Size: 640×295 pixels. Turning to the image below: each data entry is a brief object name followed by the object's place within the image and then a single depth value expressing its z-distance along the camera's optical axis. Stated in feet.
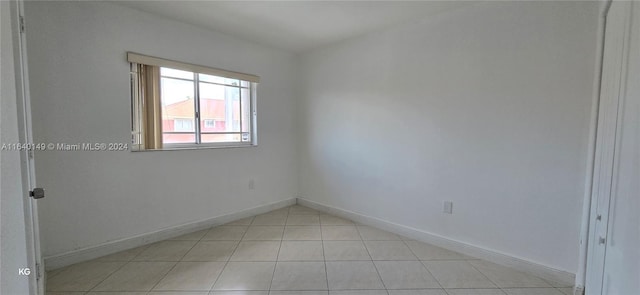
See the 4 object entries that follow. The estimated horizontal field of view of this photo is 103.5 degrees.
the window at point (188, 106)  8.36
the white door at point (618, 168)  3.07
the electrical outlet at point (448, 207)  8.21
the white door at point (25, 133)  4.02
